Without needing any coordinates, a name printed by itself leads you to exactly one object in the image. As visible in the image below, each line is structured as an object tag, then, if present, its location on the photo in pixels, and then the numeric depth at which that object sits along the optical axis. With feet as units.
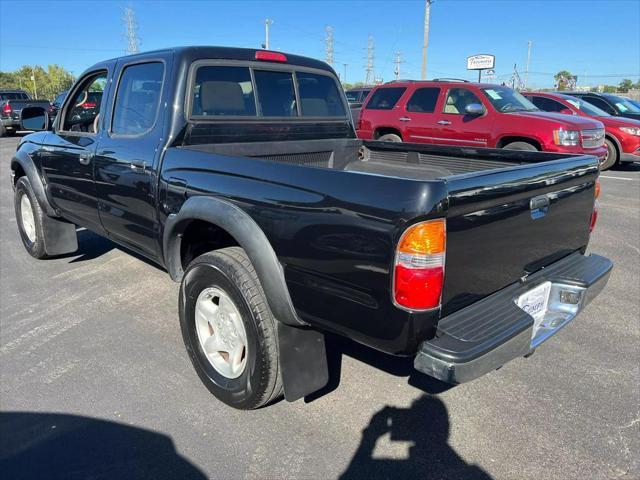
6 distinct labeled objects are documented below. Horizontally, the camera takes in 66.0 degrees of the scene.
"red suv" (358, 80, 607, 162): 28.25
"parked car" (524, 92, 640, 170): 36.15
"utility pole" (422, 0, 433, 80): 87.86
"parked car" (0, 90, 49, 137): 65.87
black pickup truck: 6.57
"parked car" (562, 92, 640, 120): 43.93
